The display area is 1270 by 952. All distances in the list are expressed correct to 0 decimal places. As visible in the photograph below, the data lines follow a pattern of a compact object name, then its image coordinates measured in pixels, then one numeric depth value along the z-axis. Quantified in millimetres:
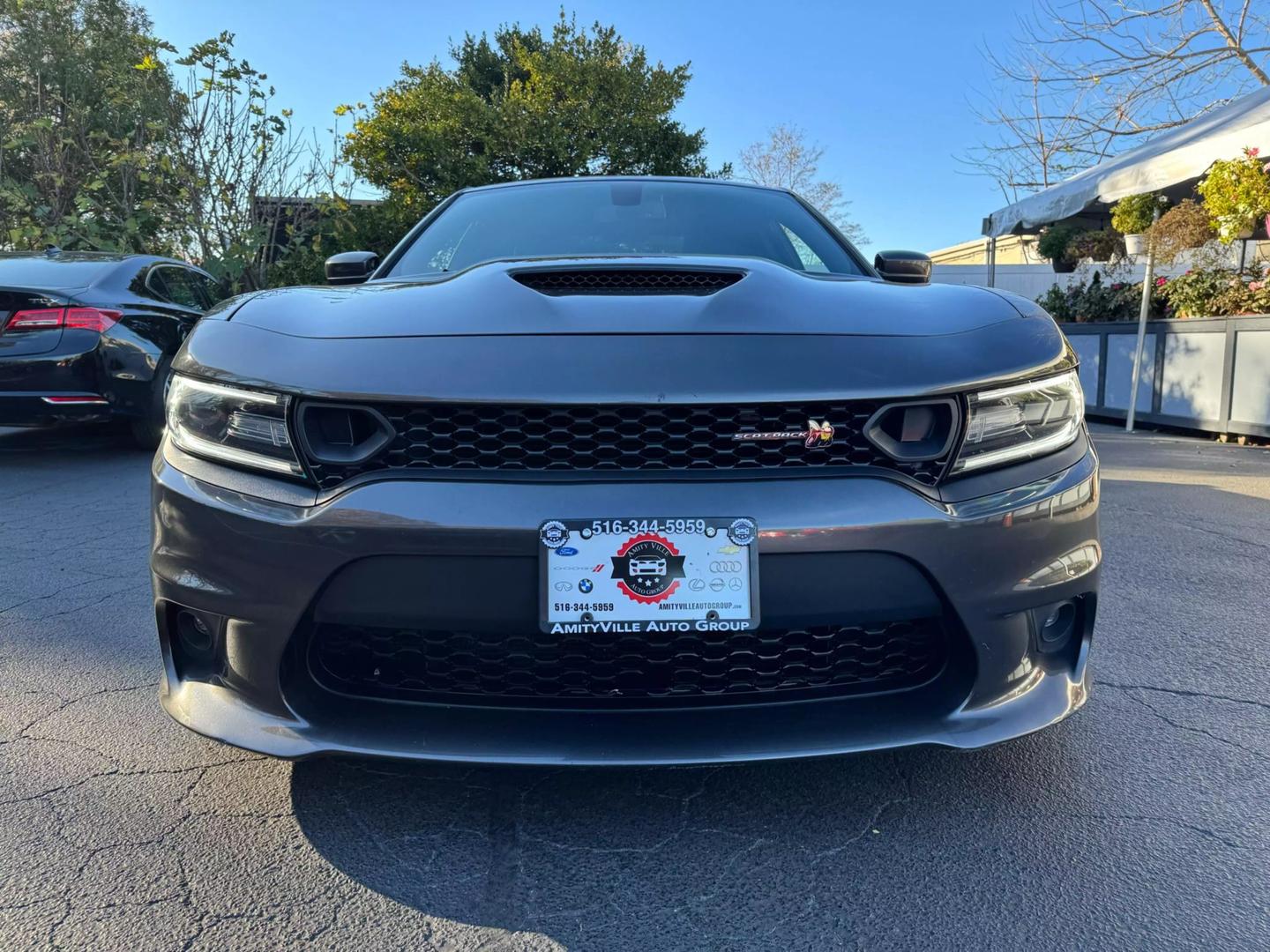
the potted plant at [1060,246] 10469
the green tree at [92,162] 10531
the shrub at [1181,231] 7207
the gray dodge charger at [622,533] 1344
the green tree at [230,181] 10453
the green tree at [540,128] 14461
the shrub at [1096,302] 8383
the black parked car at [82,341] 5109
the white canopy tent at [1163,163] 6441
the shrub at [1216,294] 6547
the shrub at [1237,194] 6324
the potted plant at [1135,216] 7789
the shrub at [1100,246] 9883
